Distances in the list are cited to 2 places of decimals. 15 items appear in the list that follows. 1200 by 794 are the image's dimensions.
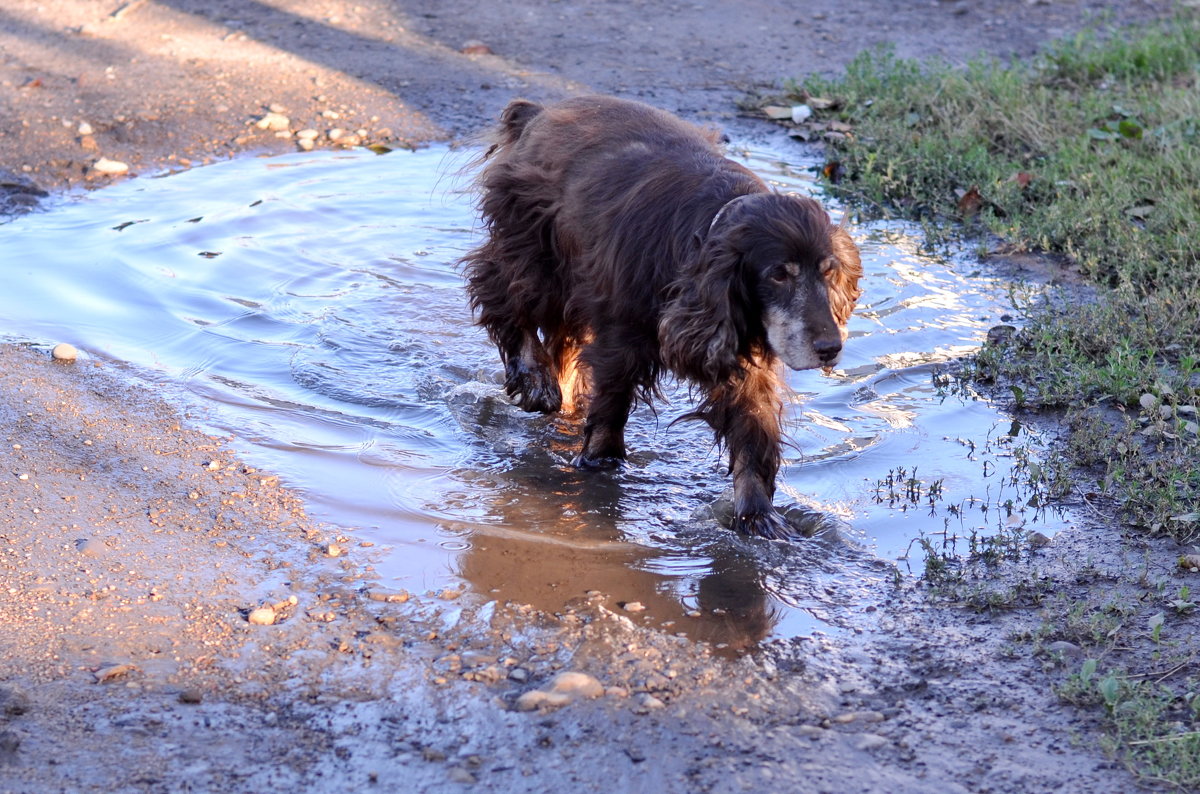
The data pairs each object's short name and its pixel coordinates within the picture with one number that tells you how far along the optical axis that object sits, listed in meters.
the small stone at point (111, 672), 6.46
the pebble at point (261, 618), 7.12
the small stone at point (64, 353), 10.69
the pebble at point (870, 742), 6.30
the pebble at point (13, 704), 6.13
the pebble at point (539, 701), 6.49
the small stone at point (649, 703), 6.56
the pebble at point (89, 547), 7.70
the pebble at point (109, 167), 15.45
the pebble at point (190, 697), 6.36
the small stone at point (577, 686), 6.61
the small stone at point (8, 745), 5.87
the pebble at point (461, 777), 5.94
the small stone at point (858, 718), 6.53
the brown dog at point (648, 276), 8.00
